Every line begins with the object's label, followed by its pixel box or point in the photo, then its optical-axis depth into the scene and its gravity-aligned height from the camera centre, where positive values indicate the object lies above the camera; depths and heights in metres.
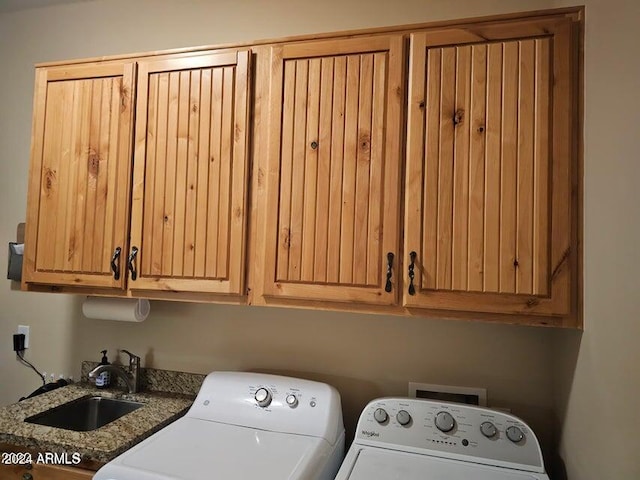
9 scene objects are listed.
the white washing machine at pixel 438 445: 1.25 -0.58
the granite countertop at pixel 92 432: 1.34 -0.62
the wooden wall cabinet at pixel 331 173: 1.24 +0.31
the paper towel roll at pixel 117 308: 1.86 -0.24
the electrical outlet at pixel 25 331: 2.20 -0.42
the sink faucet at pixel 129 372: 1.92 -0.55
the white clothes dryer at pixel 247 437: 1.21 -0.61
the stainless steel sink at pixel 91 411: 1.78 -0.70
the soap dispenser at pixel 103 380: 1.97 -0.59
